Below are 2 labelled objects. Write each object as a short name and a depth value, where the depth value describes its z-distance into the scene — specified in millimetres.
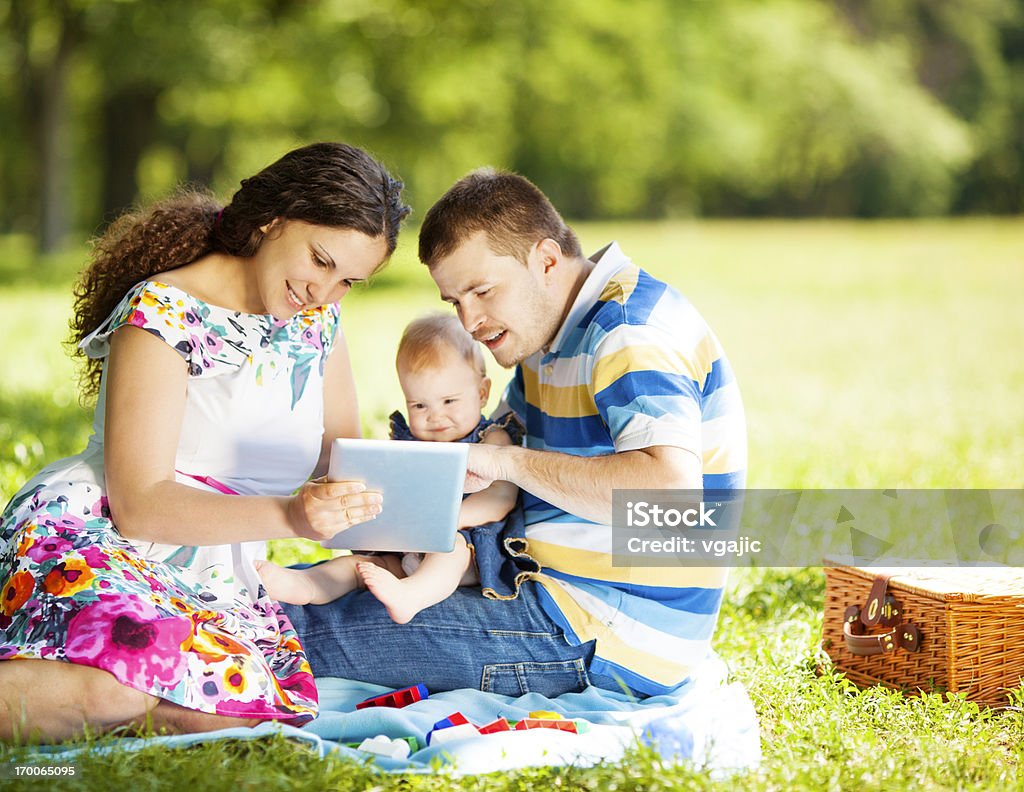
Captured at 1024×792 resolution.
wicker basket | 3537
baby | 3246
